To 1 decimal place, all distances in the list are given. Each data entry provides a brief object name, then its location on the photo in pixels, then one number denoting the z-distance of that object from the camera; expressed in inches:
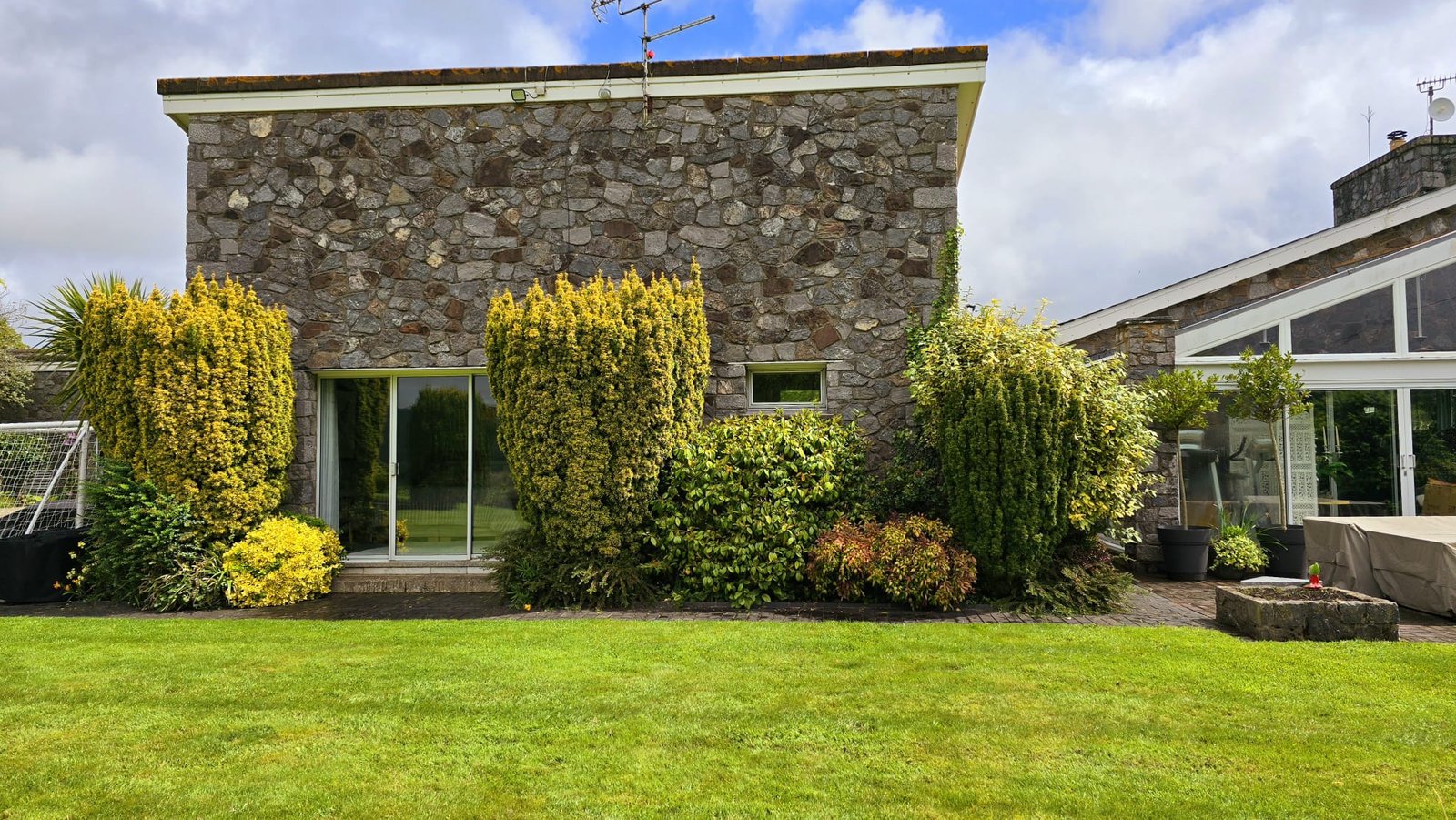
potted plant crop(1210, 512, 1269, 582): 338.6
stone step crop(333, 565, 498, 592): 332.8
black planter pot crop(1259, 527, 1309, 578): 343.0
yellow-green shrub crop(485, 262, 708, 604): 283.1
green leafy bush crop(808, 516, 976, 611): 270.2
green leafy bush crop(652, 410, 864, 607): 289.7
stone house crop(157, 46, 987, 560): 333.4
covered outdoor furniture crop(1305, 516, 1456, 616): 267.6
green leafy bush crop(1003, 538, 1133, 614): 273.0
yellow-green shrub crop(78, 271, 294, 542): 294.4
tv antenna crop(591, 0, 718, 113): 341.4
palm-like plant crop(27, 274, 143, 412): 324.2
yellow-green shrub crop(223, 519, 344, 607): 301.0
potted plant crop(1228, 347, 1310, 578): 336.8
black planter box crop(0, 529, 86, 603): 303.9
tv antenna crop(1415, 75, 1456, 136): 448.5
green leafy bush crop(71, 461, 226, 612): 296.2
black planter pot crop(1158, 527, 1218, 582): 338.6
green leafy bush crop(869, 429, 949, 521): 306.3
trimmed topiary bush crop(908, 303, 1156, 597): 266.4
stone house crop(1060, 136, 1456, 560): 354.3
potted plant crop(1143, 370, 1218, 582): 338.0
